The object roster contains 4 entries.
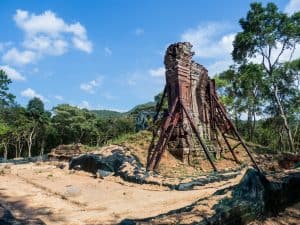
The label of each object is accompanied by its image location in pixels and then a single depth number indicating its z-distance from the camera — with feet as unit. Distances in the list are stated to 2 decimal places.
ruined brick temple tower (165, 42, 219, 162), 34.41
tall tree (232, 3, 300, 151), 55.55
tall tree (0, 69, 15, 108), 67.37
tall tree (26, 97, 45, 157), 98.35
